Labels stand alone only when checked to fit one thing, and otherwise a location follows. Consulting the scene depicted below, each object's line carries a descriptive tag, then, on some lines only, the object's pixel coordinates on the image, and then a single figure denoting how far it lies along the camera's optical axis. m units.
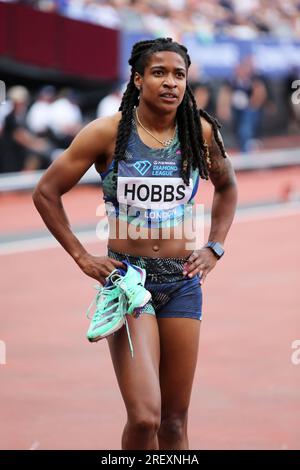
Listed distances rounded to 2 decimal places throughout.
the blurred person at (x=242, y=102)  24.56
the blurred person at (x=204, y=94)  23.03
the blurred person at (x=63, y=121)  20.17
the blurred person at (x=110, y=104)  20.88
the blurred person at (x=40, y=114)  20.06
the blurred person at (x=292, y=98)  26.64
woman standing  5.73
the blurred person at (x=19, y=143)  19.47
